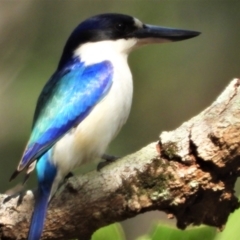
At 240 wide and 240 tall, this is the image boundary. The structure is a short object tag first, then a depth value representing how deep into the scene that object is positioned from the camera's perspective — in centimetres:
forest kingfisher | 509
